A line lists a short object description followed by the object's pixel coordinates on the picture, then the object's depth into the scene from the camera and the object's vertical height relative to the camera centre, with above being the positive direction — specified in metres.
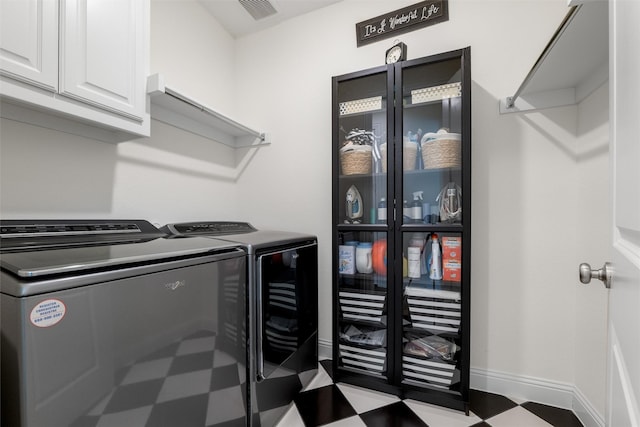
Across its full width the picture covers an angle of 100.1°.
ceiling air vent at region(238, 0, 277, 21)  1.99 +1.57
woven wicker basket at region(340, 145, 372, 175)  1.75 +0.35
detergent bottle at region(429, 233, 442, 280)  1.57 -0.29
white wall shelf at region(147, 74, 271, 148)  1.41 +0.65
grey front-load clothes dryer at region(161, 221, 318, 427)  1.25 -0.53
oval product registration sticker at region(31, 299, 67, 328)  0.62 -0.24
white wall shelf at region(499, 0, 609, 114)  0.93 +0.67
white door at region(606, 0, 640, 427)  0.41 +0.01
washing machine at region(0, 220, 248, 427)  0.62 -0.33
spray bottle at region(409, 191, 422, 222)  1.63 +0.03
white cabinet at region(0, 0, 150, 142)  0.89 +0.57
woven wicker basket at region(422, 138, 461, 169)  1.52 +0.35
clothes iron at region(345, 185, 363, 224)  1.81 +0.05
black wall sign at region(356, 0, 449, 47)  1.72 +1.30
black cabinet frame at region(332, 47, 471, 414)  1.42 -0.08
